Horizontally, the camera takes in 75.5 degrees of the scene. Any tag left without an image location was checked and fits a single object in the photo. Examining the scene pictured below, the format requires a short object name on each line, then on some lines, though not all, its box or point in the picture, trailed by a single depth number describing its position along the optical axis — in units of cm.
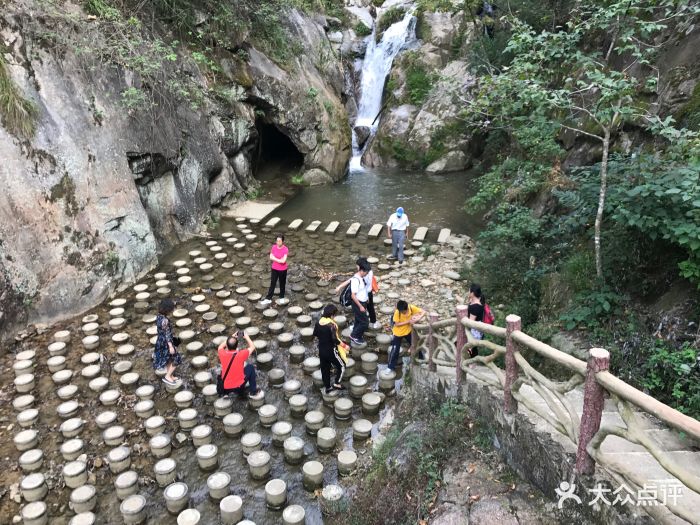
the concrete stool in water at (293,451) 638
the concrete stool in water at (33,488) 585
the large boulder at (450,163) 2098
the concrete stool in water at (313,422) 692
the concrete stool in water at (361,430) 681
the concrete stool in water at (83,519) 543
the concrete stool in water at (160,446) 652
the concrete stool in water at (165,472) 607
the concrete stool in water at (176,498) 568
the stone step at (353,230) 1433
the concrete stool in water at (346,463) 619
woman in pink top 986
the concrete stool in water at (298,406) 727
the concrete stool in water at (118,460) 628
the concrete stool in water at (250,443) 652
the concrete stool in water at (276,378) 791
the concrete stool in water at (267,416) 703
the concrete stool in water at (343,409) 721
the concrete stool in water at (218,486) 583
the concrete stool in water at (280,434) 669
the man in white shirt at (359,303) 841
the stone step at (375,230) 1415
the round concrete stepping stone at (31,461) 625
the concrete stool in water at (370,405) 732
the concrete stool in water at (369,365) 818
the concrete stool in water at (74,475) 600
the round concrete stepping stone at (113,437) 665
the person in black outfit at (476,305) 677
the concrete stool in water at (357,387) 762
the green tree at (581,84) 593
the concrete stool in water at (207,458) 631
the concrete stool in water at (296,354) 853
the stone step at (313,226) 1470
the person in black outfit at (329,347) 720
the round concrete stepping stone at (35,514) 554
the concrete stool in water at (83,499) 568
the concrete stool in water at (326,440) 659
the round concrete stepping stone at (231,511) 547
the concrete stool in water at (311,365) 816
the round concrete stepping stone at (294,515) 539
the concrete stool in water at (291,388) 763
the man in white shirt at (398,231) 1193
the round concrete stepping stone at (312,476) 599
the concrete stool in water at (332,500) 560
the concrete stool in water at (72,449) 639
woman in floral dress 753
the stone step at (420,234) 1381
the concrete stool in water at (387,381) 782
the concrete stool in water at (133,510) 553
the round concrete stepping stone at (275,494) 573
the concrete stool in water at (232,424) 689
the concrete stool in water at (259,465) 615
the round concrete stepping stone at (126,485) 589
